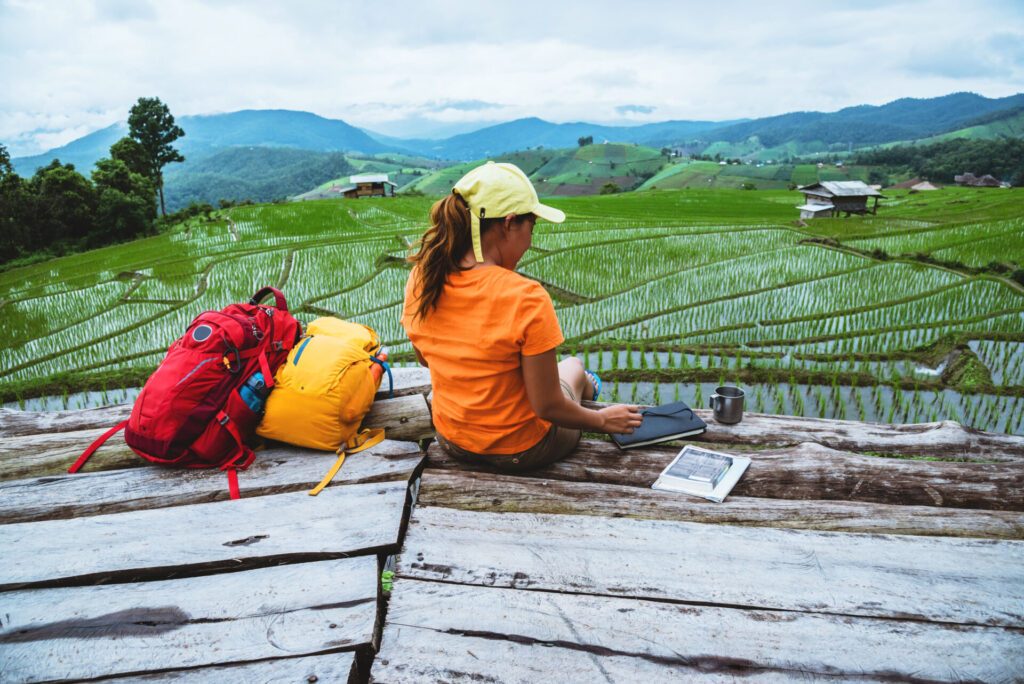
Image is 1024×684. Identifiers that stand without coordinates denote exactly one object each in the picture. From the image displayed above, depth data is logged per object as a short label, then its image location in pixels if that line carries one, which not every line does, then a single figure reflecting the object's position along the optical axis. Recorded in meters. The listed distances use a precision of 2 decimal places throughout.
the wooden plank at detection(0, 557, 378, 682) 1.55
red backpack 2.37
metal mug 2.83
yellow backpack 2.52
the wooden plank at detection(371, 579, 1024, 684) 1.45
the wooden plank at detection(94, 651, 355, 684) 1.46
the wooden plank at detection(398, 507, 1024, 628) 1.67
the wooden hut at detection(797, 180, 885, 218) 18.23
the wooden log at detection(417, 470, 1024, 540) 1.99
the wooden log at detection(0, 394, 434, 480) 2.63
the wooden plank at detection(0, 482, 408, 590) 1.92
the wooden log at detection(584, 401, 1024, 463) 2.71
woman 1.96
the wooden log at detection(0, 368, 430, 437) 3.30
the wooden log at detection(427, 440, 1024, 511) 2.18
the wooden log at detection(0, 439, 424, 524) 2.31
